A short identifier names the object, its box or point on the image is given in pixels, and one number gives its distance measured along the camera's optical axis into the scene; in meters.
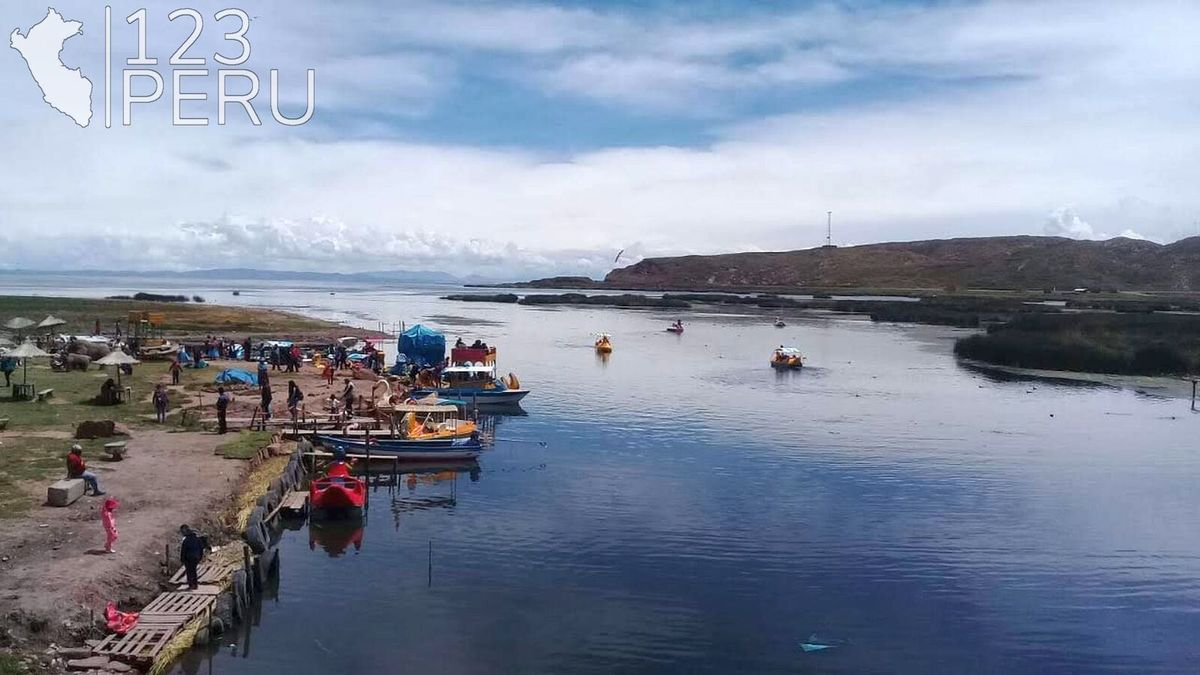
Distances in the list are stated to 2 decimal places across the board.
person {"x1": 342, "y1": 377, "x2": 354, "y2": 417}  39.56
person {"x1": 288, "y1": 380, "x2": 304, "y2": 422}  37.01
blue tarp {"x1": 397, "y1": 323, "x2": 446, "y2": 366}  56.31
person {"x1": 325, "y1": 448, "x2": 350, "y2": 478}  29.27
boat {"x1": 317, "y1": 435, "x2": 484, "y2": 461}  35.25
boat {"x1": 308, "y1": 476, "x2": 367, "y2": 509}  27.64
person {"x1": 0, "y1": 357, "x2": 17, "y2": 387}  38.95
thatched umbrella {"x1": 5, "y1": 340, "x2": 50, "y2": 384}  36.38
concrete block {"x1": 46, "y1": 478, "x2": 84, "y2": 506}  22.44
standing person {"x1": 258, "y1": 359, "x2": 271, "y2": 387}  41.25
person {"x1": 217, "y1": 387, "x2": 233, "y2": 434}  34.34
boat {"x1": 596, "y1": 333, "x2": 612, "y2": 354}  78.25
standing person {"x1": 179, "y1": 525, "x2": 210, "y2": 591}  19.27
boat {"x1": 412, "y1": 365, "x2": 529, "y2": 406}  49.03
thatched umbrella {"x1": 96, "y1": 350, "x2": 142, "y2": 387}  38.23
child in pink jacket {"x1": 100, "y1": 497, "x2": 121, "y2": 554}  19.91
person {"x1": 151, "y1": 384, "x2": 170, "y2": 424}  34.97
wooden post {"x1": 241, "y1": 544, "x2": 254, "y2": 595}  20.65
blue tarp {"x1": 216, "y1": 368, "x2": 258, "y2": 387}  44.75
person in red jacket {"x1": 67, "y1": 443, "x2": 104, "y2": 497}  23.47
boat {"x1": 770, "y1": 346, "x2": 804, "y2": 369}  69.31
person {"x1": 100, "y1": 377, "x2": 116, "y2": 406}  37.22
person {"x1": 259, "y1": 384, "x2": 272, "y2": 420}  36.59
